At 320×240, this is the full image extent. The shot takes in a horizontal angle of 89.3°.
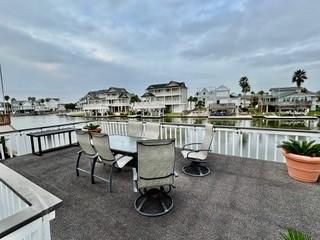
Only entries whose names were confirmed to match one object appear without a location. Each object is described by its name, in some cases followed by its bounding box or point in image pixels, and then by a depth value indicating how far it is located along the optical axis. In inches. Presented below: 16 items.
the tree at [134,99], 1585.9
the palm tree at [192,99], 1751.2
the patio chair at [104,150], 107.5
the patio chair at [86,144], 119.5
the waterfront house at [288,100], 1236.0
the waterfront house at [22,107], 2049.0
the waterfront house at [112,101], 1500.4
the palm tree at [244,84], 1536.7
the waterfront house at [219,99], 1331.2
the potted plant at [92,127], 227.1
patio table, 116.9
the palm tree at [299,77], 1275.8
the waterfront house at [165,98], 1259.2
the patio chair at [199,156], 127.8
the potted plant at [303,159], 108.1
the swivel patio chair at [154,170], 82.0
